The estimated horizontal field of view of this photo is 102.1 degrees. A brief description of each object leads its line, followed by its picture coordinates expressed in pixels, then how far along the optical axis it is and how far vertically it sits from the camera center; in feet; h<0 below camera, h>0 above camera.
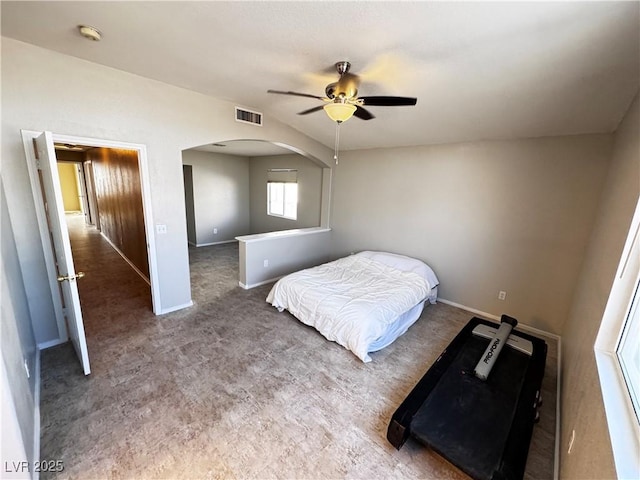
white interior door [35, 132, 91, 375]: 6.06 -1.43
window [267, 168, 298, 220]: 19.99 -0.43
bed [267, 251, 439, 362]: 8.46 -3.90
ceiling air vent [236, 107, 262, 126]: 11.11 +3.01
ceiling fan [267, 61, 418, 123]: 6.50 +2.28
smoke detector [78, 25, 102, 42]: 6.13 +3.45
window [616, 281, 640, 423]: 3.78 -2.39
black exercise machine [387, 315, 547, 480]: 4.77 -4.58
